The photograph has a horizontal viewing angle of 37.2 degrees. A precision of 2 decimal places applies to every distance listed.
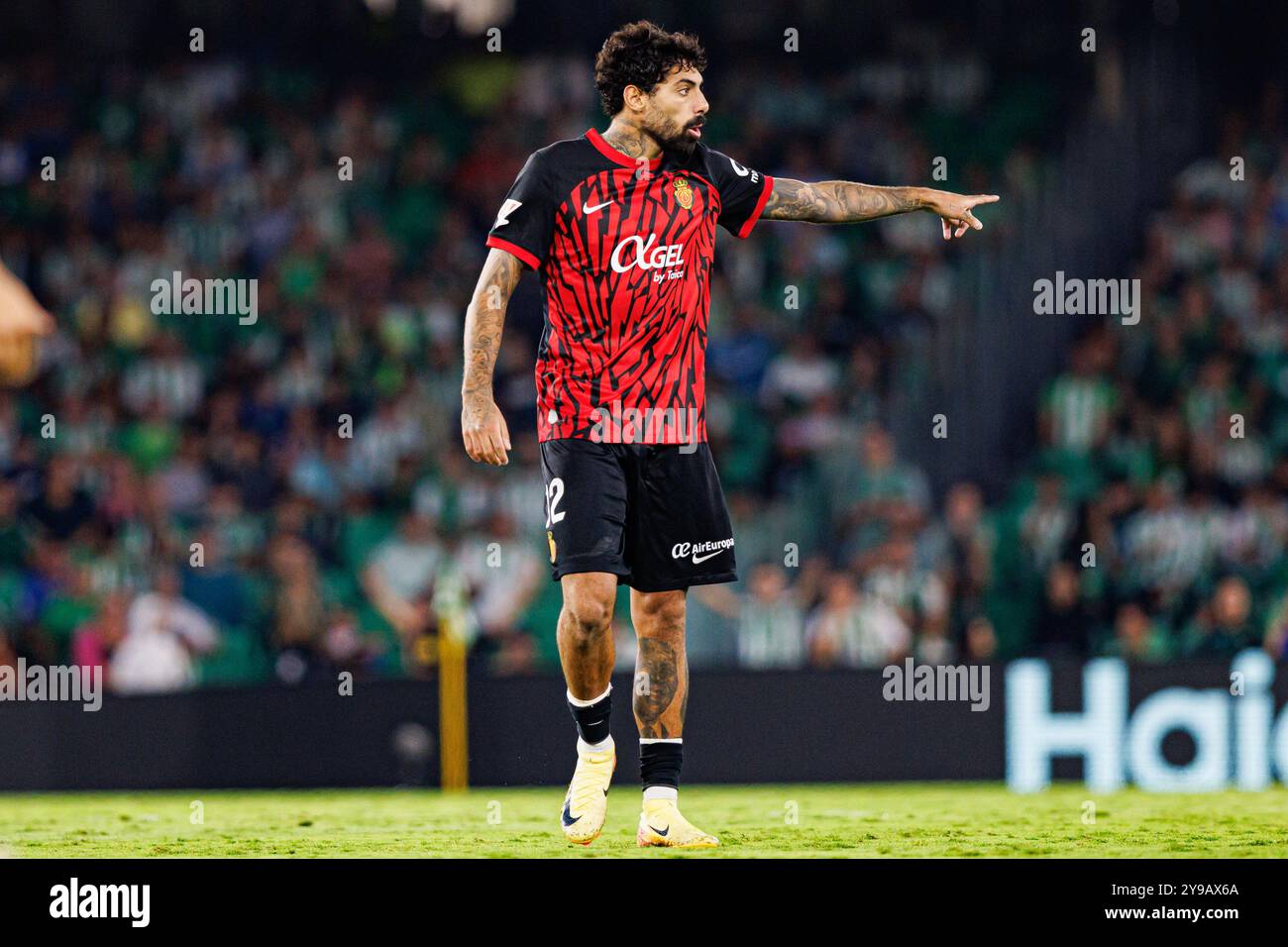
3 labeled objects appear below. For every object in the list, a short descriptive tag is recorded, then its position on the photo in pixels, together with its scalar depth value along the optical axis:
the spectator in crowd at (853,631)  11.22
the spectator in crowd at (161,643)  11.35
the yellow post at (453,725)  10.34
